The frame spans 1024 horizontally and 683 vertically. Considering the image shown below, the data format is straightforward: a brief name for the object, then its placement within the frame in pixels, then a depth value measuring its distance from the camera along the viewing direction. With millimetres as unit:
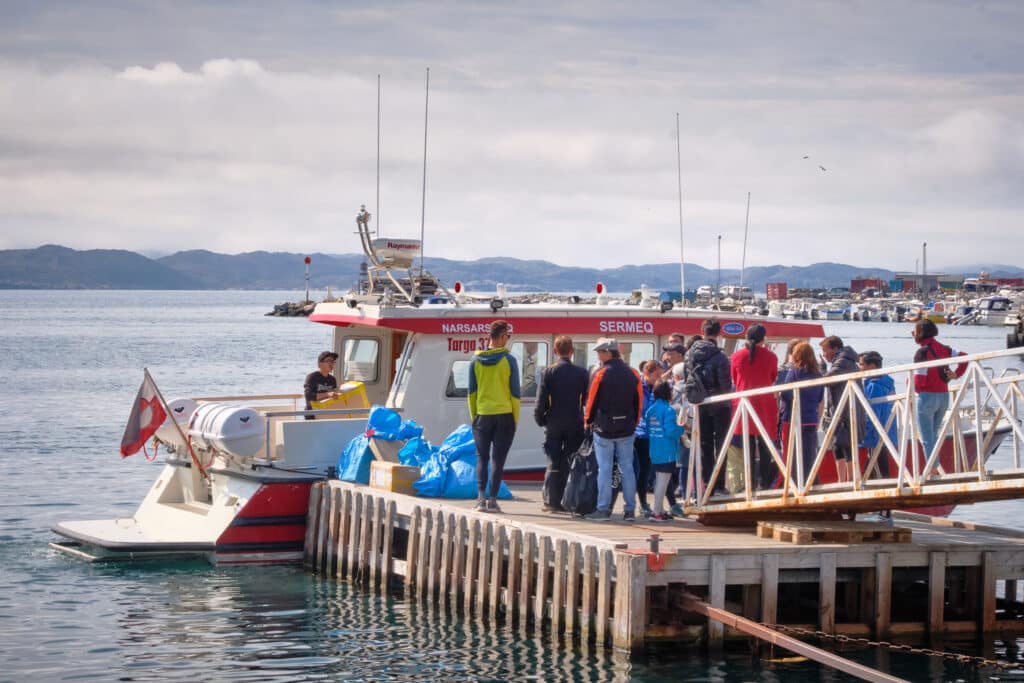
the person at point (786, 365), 14620
